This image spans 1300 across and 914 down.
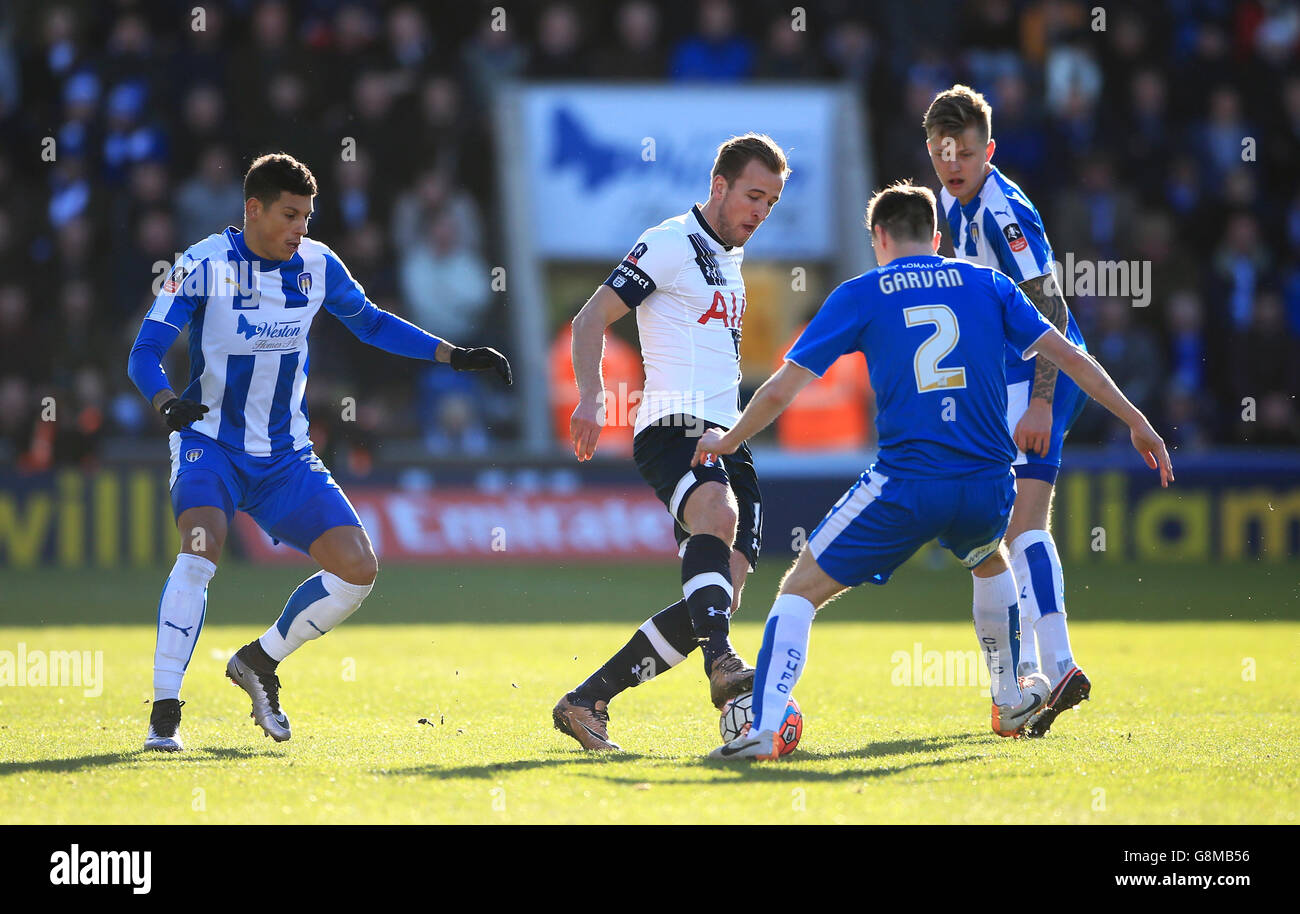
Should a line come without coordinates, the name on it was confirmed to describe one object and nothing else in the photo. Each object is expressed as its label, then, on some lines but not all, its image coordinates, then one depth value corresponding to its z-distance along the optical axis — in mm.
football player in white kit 11547
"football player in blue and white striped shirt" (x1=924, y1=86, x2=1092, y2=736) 12812
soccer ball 10664
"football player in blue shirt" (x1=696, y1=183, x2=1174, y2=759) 10617
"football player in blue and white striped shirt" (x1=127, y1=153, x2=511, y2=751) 12039
